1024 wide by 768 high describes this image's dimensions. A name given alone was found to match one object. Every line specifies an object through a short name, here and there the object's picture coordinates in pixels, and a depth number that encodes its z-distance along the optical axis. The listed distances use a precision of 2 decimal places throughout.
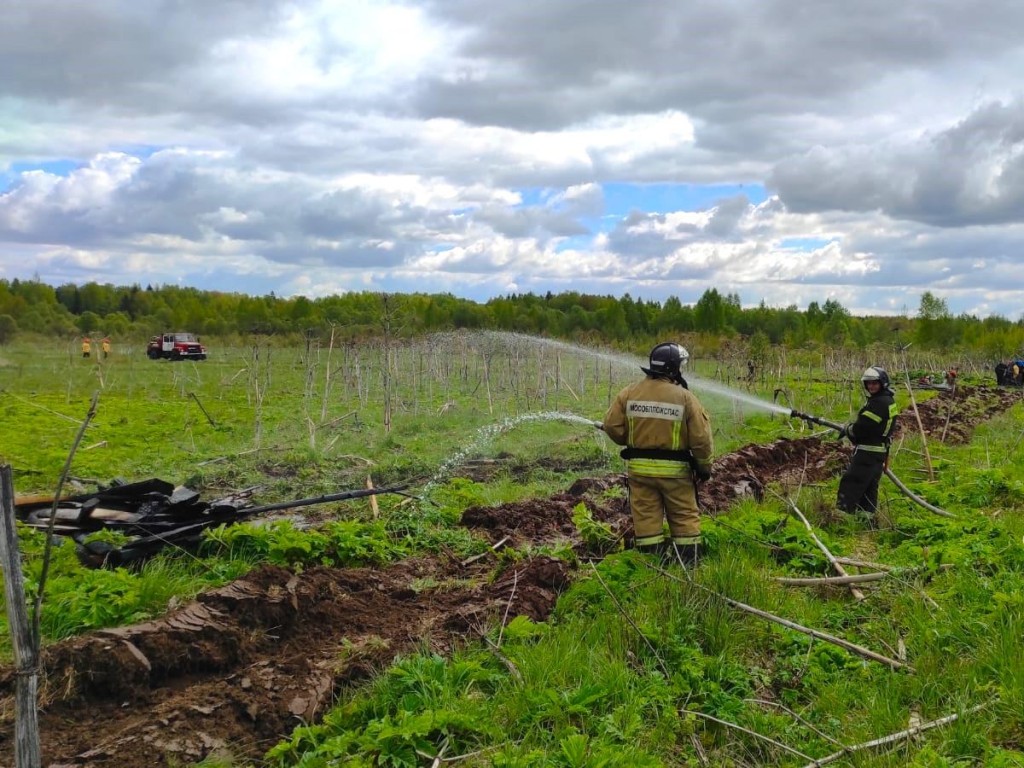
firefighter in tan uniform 6.74
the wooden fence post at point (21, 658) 2.89
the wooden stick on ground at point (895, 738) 3.82
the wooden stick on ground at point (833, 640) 4.86
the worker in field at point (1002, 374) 33.72
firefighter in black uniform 9.16
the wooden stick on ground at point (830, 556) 6.21
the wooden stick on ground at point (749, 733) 3.88
